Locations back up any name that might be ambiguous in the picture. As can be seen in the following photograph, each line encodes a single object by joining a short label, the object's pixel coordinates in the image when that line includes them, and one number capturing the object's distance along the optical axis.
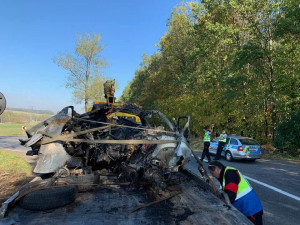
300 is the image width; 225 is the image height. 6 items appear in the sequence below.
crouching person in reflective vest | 2.95
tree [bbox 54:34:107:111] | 31.67
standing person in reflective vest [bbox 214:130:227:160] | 12.17
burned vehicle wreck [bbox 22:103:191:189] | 3.36
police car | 11.66
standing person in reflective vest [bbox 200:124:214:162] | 11.55
